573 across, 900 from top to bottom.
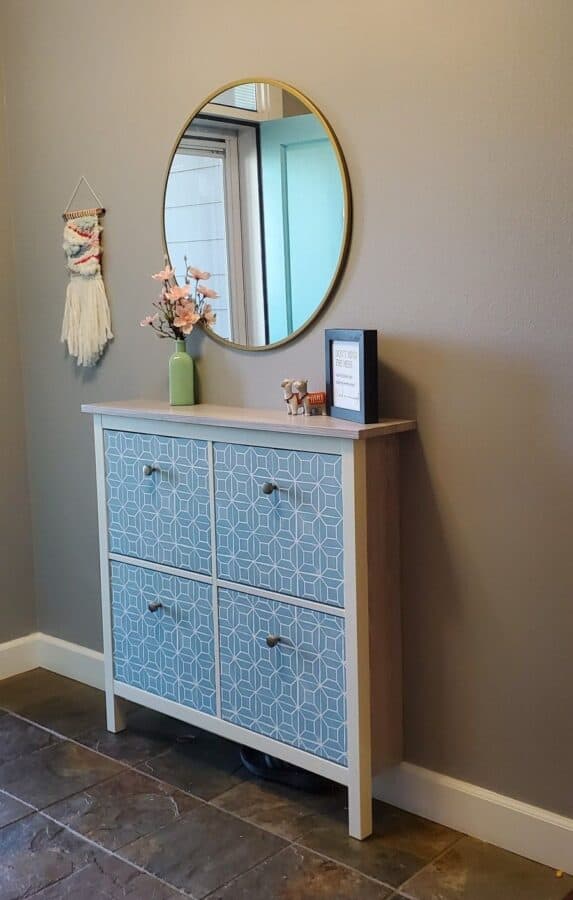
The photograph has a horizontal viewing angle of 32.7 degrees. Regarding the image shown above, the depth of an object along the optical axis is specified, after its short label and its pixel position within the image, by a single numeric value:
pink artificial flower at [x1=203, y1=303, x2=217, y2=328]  2.66
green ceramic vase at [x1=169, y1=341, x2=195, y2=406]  2.71
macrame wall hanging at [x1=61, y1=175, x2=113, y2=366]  2.98
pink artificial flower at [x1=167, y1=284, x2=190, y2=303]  2.64
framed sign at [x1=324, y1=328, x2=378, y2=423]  2.19
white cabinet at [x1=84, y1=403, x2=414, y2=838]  2.22
